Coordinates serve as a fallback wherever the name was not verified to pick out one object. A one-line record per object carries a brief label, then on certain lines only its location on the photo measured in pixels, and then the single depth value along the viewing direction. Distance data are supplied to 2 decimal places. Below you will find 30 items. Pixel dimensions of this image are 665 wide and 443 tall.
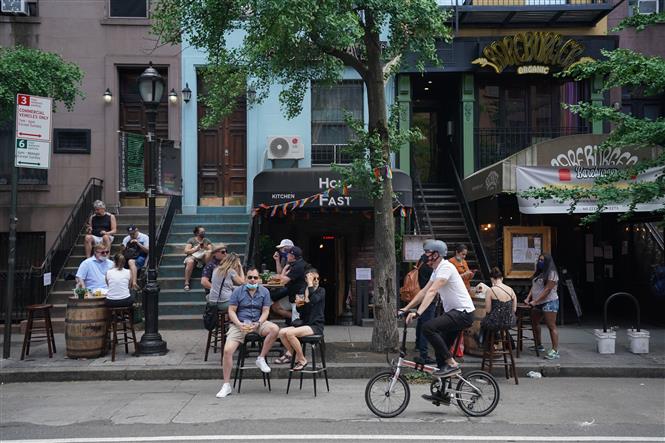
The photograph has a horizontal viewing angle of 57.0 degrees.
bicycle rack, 9.97
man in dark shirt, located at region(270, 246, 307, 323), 9.60
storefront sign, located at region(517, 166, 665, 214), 12.17
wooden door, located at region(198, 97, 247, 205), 15.67
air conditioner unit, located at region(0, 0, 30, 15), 14.77
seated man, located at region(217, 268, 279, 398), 8.28
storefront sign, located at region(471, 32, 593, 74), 14.97
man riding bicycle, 7.05
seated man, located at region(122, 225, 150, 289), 12.81
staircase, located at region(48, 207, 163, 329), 12.76
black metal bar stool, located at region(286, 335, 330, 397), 8.12
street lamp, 10.15
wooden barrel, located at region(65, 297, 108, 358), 9.93
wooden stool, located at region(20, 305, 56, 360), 9.99
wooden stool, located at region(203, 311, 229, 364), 9.76
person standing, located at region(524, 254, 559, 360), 9.88
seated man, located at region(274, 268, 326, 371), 8.27
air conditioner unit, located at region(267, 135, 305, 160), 14.90
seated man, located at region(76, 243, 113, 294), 10.39
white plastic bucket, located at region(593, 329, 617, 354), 10.27
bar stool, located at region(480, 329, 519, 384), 8.79
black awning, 13.28
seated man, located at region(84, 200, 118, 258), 13.00
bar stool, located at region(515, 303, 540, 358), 10.05
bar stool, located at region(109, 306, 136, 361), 9.84
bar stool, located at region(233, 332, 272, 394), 8.34
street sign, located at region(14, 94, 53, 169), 10.14
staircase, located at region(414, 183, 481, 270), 14.76
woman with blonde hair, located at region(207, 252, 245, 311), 9.70
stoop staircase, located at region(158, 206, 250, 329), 12.62
